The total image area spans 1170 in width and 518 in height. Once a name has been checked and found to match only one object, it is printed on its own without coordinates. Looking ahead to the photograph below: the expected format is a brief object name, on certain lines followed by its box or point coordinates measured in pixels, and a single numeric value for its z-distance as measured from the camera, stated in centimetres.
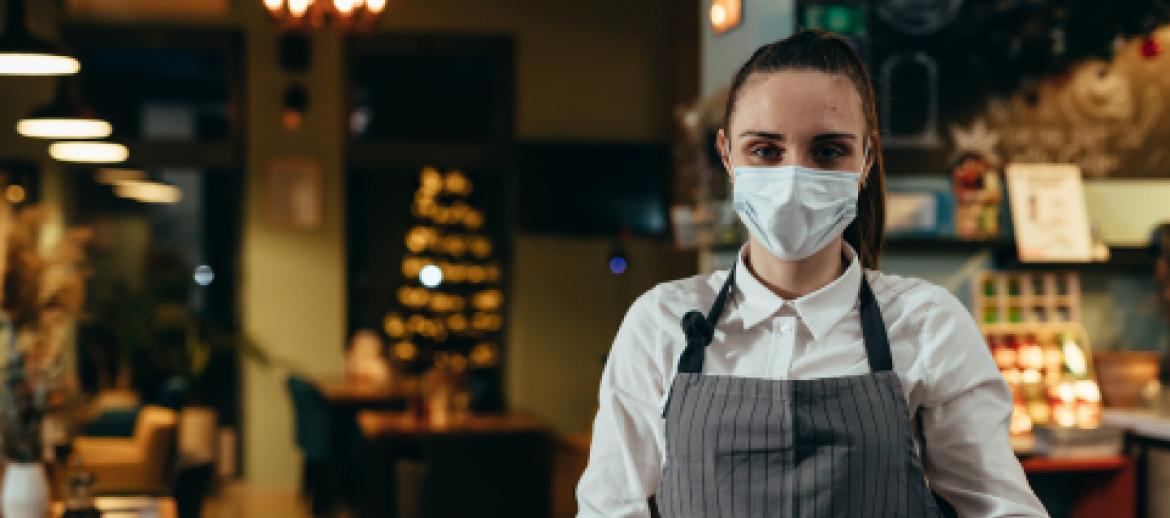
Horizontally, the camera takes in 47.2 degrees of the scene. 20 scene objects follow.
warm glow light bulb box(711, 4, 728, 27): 505
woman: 146
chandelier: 730
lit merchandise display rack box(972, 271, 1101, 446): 498
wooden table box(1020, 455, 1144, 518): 481
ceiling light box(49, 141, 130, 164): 756
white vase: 402
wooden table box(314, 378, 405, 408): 902
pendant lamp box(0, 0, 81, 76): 483
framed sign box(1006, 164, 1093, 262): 522
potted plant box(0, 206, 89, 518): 405
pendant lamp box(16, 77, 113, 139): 582
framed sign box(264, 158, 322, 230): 1008
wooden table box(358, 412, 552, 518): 655
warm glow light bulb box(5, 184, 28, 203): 970
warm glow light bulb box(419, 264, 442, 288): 1070
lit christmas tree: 1073
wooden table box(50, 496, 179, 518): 476
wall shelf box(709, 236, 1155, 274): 506
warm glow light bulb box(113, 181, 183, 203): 1030
